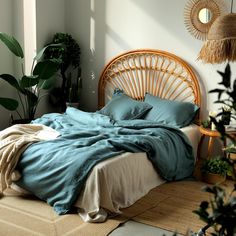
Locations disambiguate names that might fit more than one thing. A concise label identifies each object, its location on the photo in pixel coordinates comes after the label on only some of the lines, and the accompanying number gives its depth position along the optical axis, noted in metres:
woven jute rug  2.75
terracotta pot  3.83
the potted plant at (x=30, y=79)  4.56
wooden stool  3.93
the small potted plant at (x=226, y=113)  1.16
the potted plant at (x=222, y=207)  1.01
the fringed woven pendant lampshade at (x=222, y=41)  2.49
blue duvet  3.03
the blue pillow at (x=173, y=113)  4.22
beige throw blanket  3.27
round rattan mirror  4.25
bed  2.95
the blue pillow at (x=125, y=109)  4.32
